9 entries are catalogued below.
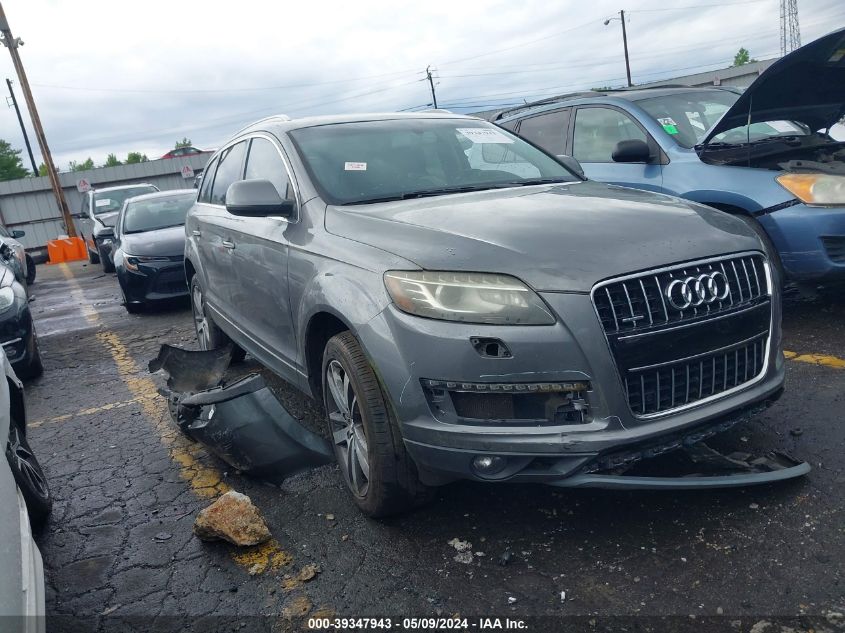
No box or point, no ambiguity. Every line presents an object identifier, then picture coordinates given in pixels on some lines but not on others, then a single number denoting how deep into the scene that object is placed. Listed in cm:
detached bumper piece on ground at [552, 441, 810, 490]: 244
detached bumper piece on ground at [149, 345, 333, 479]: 331
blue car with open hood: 436
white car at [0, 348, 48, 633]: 164
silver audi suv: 238
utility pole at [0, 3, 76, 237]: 2250
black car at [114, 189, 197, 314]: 871
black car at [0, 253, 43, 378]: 574
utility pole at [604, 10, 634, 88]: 4325
